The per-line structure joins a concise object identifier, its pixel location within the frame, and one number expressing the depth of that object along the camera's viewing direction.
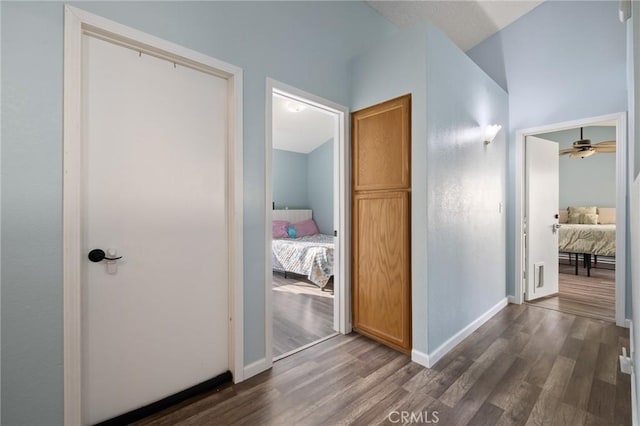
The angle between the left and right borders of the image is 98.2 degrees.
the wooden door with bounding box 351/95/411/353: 2.20
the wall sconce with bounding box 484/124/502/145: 2.85
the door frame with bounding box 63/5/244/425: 1.30
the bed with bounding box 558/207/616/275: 4.93
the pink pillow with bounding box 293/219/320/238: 5.65
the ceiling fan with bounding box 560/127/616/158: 4.87
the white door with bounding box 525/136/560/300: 3.49
